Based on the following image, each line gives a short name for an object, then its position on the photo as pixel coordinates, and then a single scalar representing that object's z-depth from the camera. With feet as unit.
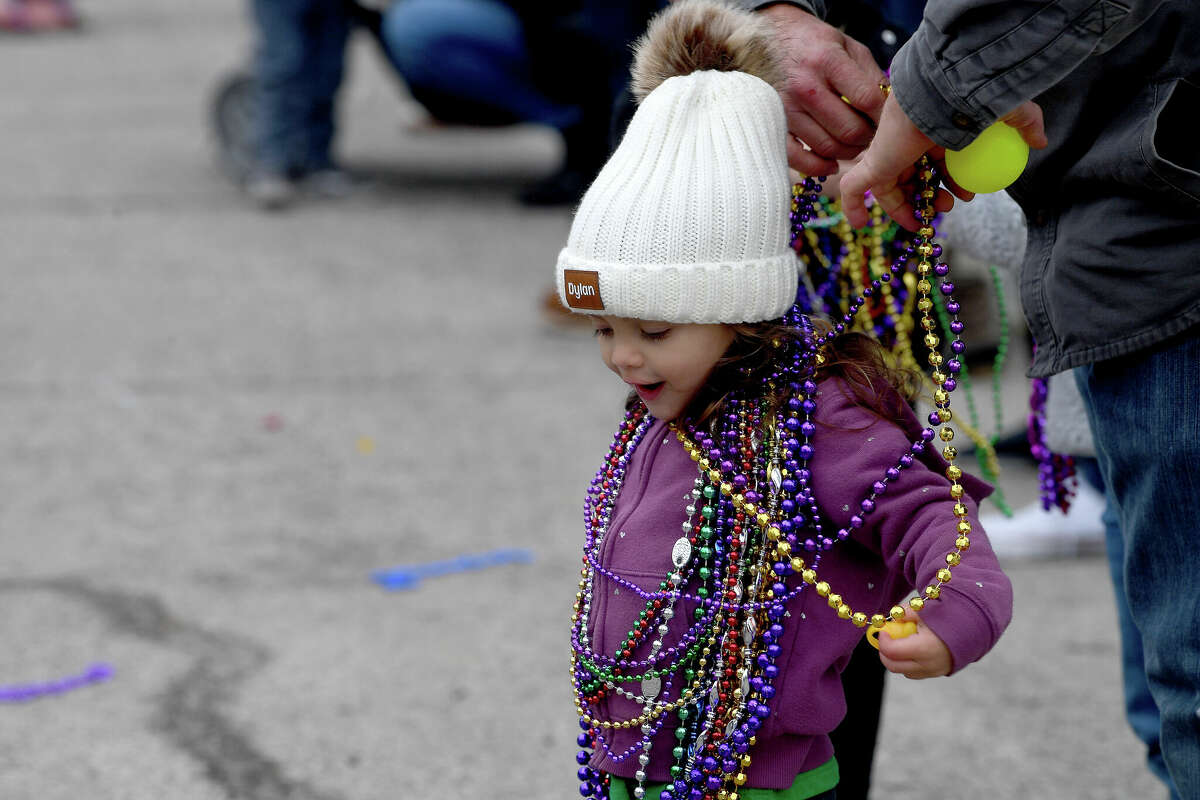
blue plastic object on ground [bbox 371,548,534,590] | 23.11
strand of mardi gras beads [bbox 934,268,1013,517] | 15.05
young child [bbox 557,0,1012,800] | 10.87
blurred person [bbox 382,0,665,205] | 43.27
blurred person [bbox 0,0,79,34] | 81.35
